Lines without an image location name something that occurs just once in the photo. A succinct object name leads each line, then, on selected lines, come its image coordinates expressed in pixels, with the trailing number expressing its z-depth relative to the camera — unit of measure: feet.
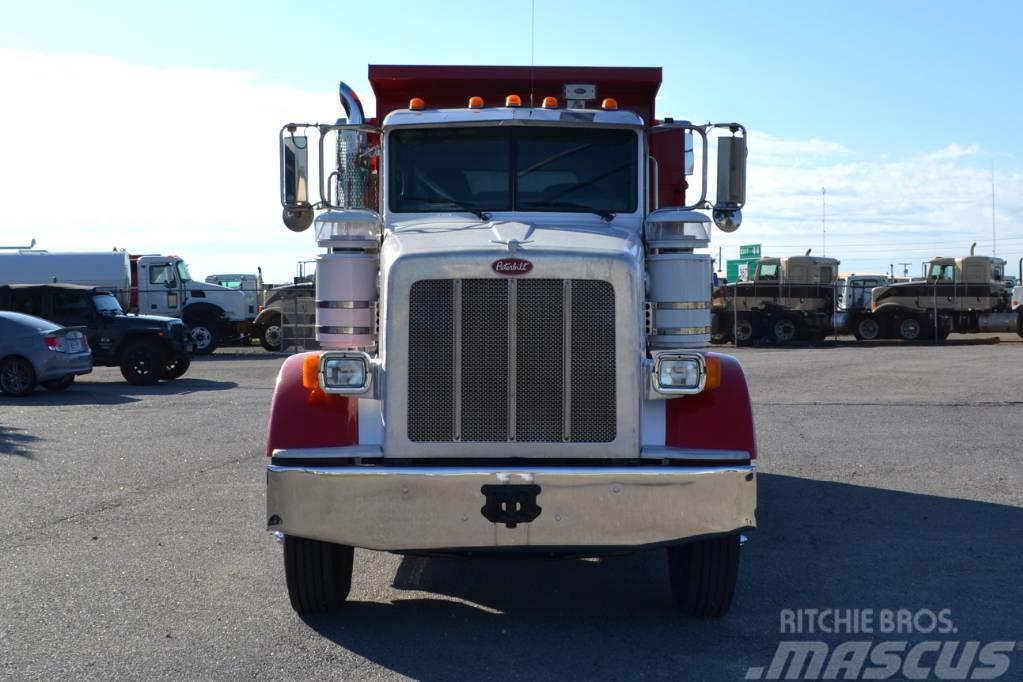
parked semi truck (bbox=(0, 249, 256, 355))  108.47
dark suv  74.43
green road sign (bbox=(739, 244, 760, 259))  259.08
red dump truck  18.51
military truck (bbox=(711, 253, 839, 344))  125.18
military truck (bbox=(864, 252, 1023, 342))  126.62
